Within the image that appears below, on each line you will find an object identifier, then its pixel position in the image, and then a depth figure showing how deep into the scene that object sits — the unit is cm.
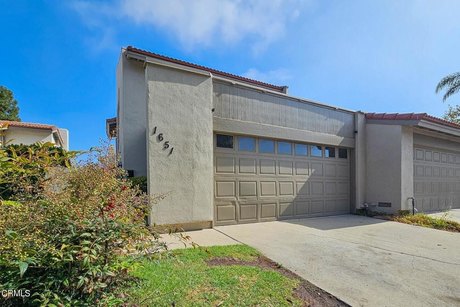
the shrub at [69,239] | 170
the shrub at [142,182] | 707
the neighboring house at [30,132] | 1550
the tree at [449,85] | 1706
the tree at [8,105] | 2618
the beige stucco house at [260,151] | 680
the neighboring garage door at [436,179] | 1101
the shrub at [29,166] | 202
